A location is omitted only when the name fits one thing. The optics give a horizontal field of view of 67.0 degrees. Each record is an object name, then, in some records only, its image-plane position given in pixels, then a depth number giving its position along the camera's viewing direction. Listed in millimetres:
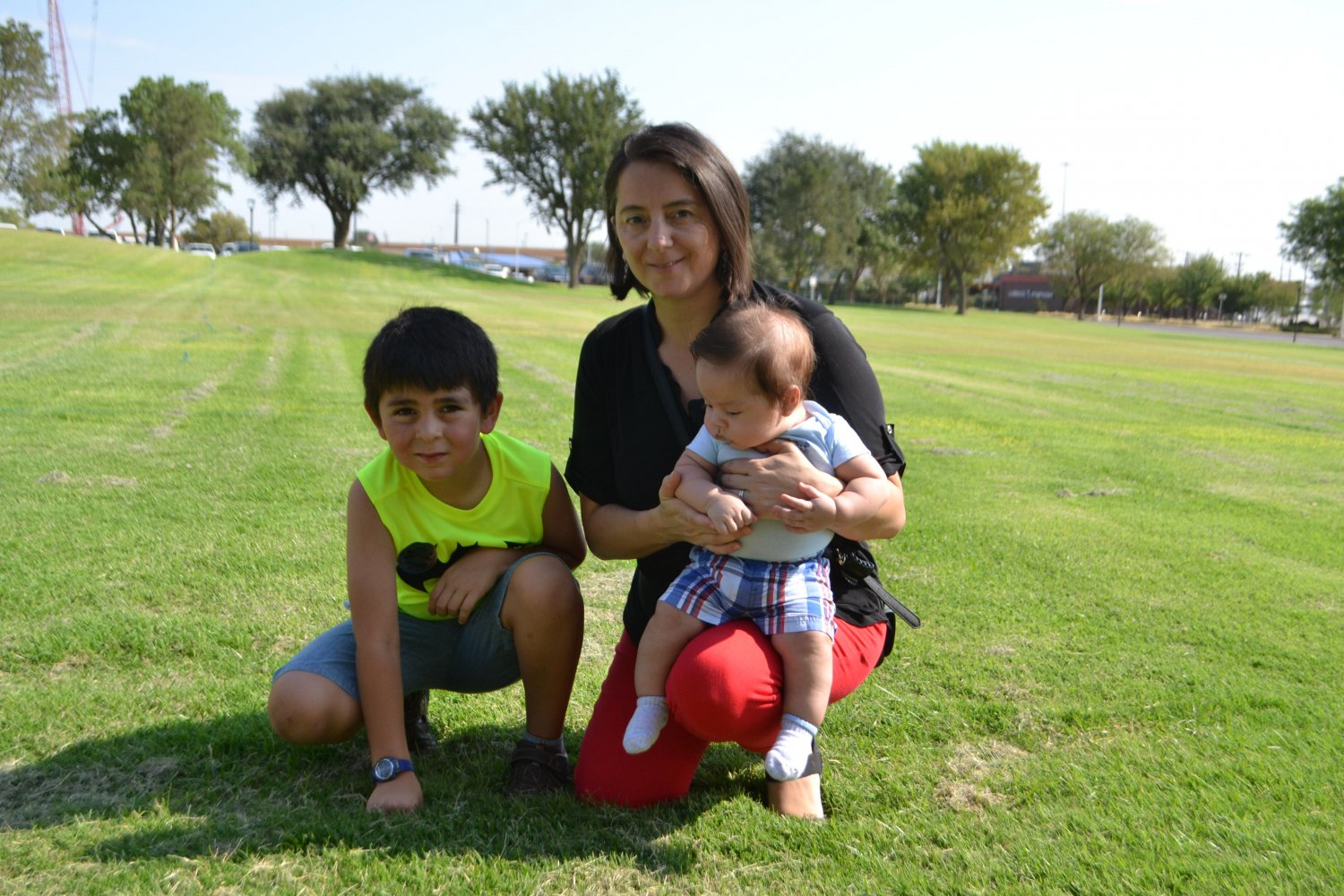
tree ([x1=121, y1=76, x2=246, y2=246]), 53375
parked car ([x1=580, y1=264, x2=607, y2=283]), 69500
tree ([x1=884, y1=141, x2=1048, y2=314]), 56625
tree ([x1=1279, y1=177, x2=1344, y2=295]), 51406
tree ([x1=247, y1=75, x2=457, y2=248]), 54000
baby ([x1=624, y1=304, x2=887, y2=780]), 2316
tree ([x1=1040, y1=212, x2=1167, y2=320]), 70750
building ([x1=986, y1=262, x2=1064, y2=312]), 86125
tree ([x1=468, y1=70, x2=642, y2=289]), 45469
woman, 2359
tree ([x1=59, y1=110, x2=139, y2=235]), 54000
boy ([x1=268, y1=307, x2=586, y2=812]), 2527
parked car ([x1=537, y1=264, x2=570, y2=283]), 74250
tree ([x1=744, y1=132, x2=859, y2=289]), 57719
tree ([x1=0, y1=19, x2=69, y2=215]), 48500
